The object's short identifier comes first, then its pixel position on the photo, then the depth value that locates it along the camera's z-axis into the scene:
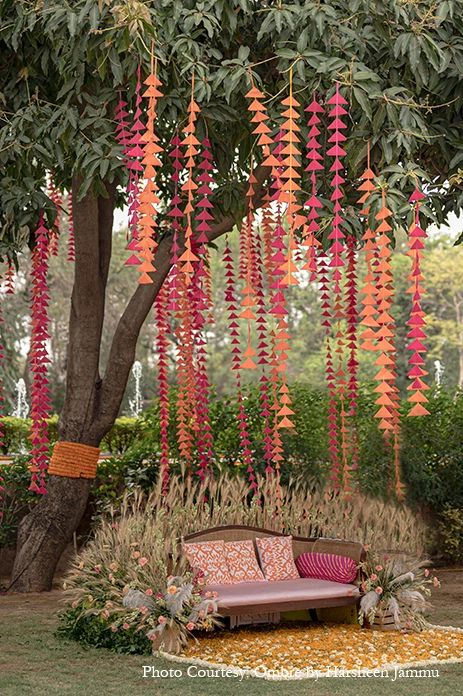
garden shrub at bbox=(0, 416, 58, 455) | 11.54
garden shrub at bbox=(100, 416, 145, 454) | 11.55
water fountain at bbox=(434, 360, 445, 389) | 25.41
